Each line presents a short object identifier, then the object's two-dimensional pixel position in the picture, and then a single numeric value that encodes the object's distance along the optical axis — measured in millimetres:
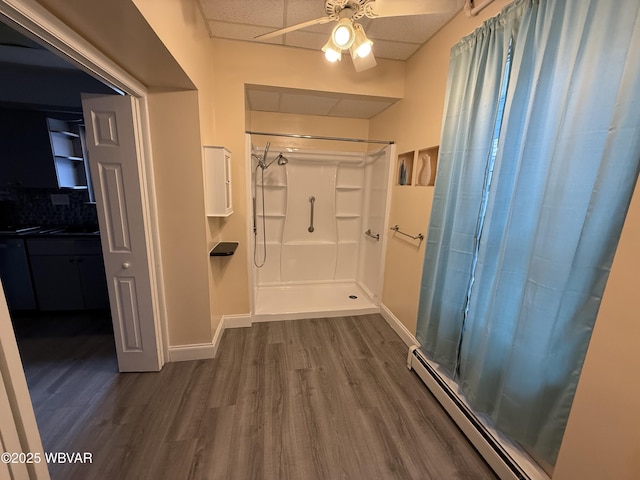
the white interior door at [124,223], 1585
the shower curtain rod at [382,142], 2460
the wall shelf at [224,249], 2145
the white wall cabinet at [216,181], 1951
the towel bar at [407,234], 2146
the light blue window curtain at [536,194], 894
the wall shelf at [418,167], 2064
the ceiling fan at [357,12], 1184
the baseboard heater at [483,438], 1195
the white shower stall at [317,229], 3211
